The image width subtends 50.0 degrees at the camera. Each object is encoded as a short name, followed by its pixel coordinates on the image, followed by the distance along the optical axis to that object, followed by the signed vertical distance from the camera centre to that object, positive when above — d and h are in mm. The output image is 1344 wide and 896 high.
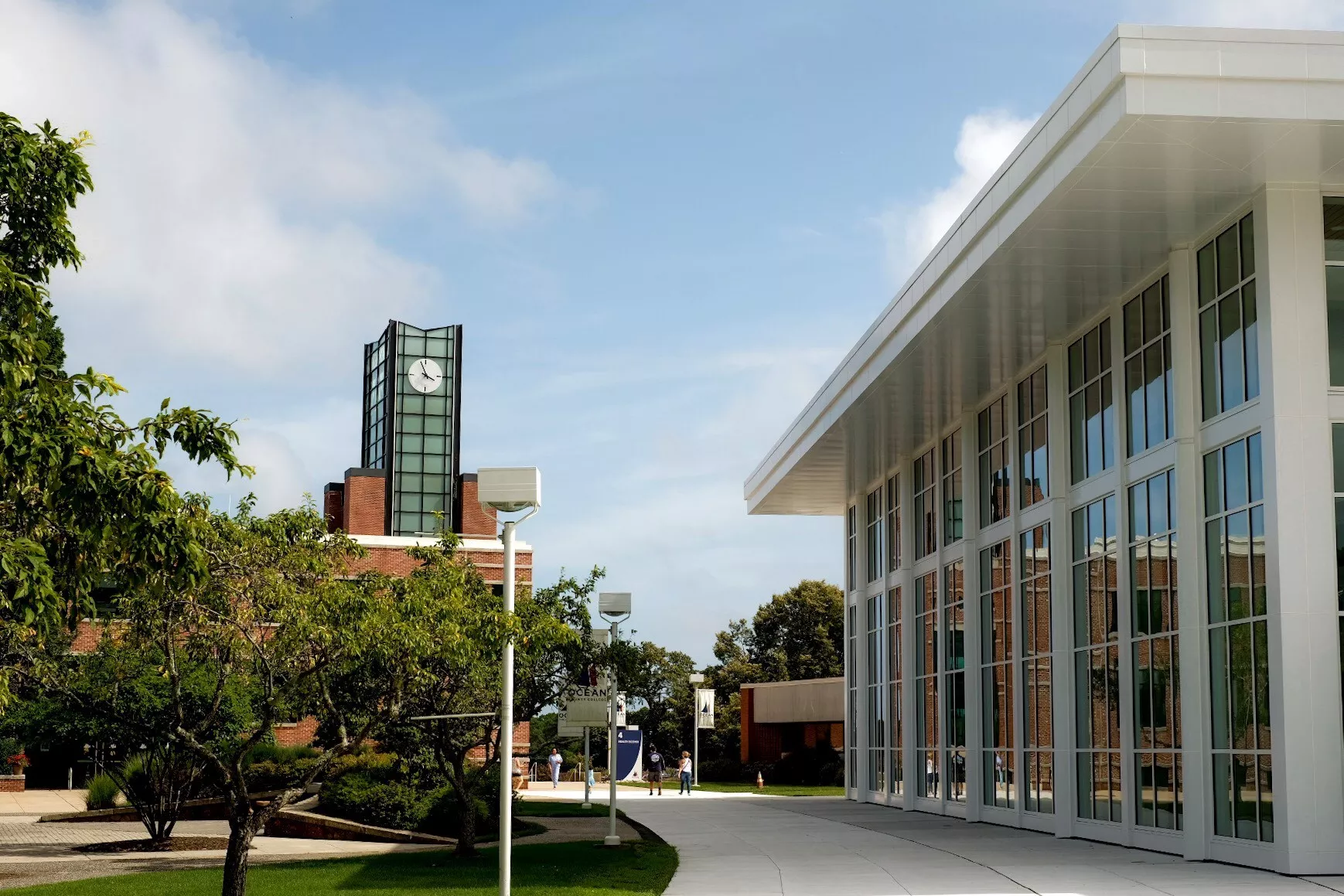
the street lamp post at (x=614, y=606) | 26609 +897
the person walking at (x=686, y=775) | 47875 -3949
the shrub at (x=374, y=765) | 29500 -2293
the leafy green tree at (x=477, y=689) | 22359 -562
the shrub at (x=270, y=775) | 37188 -3112
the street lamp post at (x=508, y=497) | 12422 +1360
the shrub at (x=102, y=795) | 36375 -3551
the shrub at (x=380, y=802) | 28703 -2947
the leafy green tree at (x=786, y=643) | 77938 +635
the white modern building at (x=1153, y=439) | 16953 +3244
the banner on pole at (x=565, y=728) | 24461 -1270
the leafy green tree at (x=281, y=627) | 15289 +296
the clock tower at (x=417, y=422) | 72688 +11923
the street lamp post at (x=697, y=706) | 57625 -2089
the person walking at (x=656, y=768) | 52406 -4140
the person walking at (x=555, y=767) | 55425 -4359
